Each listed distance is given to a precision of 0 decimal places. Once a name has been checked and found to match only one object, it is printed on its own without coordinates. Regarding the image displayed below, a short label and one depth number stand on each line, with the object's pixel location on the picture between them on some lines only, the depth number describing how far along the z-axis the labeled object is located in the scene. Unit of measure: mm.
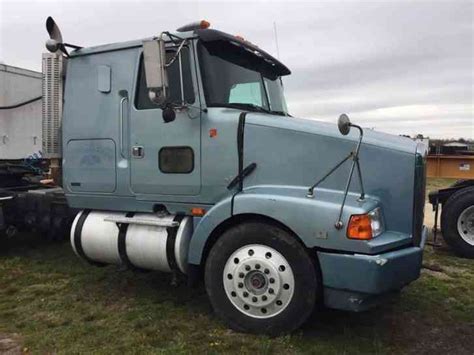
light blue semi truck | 4324
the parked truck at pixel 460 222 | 7945
